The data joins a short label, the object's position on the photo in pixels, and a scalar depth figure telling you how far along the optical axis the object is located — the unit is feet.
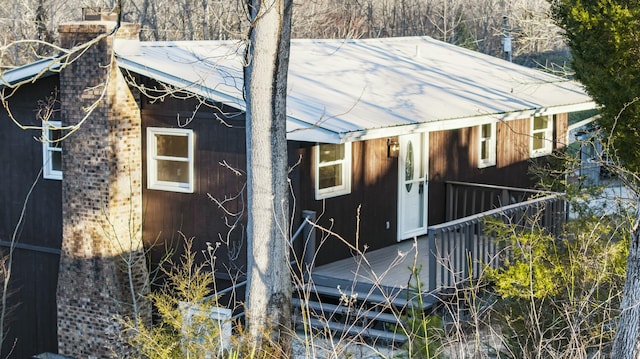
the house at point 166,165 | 48.32
